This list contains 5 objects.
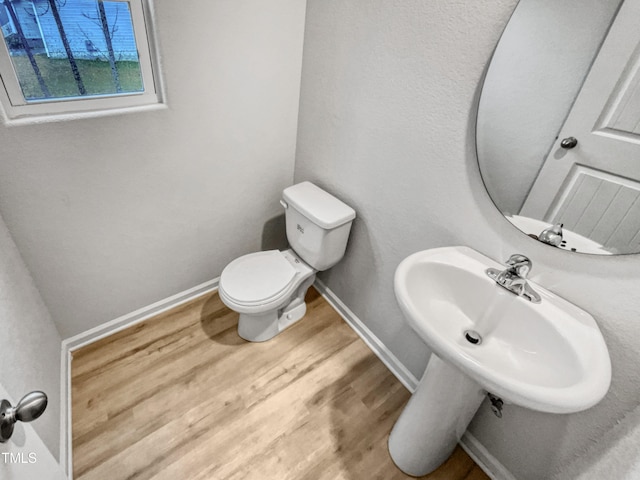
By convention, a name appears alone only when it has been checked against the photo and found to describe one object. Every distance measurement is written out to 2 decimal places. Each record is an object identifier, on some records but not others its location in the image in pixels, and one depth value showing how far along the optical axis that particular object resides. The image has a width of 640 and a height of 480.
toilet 1.52
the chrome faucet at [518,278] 0.98
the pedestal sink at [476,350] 0.75
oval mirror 0.80
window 1.06
